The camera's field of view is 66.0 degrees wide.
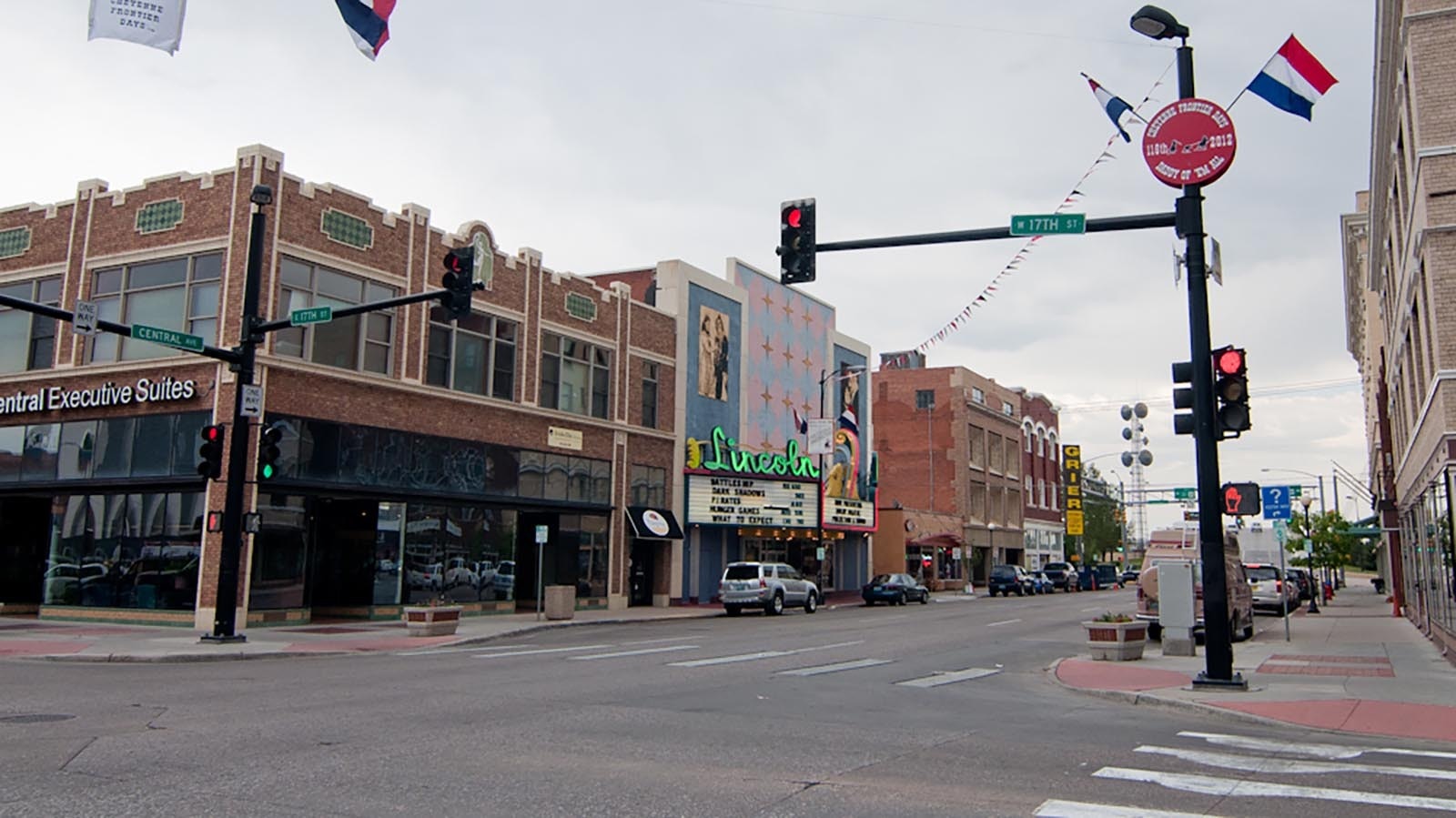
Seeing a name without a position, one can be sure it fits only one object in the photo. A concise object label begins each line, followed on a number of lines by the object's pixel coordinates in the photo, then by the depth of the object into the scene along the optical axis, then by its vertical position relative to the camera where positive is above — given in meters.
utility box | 19.39 -0.58
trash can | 29.80 -1.13
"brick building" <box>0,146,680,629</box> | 25.36 +3.44
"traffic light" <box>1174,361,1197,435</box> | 14.11 +2.13
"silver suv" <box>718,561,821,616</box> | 34.81 -0.76
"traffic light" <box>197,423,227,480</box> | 20.00 +1.78
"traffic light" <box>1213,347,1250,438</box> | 13.89 +2.26
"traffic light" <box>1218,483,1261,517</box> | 19.34 +1.29
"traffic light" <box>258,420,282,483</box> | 19.69 +1.78
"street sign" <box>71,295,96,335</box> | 17.86 +3.66
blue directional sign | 24.59 +1.52
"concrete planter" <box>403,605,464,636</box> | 24.09 -1.37
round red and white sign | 13.97 +5.35
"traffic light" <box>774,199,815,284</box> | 15.28 +4.34
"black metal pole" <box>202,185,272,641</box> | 20.22 +1.41
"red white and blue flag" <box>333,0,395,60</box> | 14.73 +7.01
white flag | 13.22 +6.24
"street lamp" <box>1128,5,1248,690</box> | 13.82 +1.32
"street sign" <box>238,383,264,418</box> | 20.30 +2.77
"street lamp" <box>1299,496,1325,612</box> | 39.62 -0.08
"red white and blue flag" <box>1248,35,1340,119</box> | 14.38 +6.30
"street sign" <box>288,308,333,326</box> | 19.53 +4.14
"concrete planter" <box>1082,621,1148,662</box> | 18.58 -1.17
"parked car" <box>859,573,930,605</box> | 44.75 -0.95
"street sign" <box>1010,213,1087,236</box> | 14.65 +4.50
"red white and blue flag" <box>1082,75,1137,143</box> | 15.38 +6.35
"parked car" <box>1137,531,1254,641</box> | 23.50 -0.60
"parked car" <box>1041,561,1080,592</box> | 64.94 -0.34
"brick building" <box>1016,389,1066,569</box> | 81.94 +6.77
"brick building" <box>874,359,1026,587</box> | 70.00 +7.25
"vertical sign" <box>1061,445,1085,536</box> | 84.81 +6.51
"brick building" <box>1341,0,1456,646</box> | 17.17 +5.46
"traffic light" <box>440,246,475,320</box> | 17.70 +4.35
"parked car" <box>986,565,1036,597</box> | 57.34 -0.67
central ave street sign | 18.97 +3.69
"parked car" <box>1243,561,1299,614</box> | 37.31 -0.53
